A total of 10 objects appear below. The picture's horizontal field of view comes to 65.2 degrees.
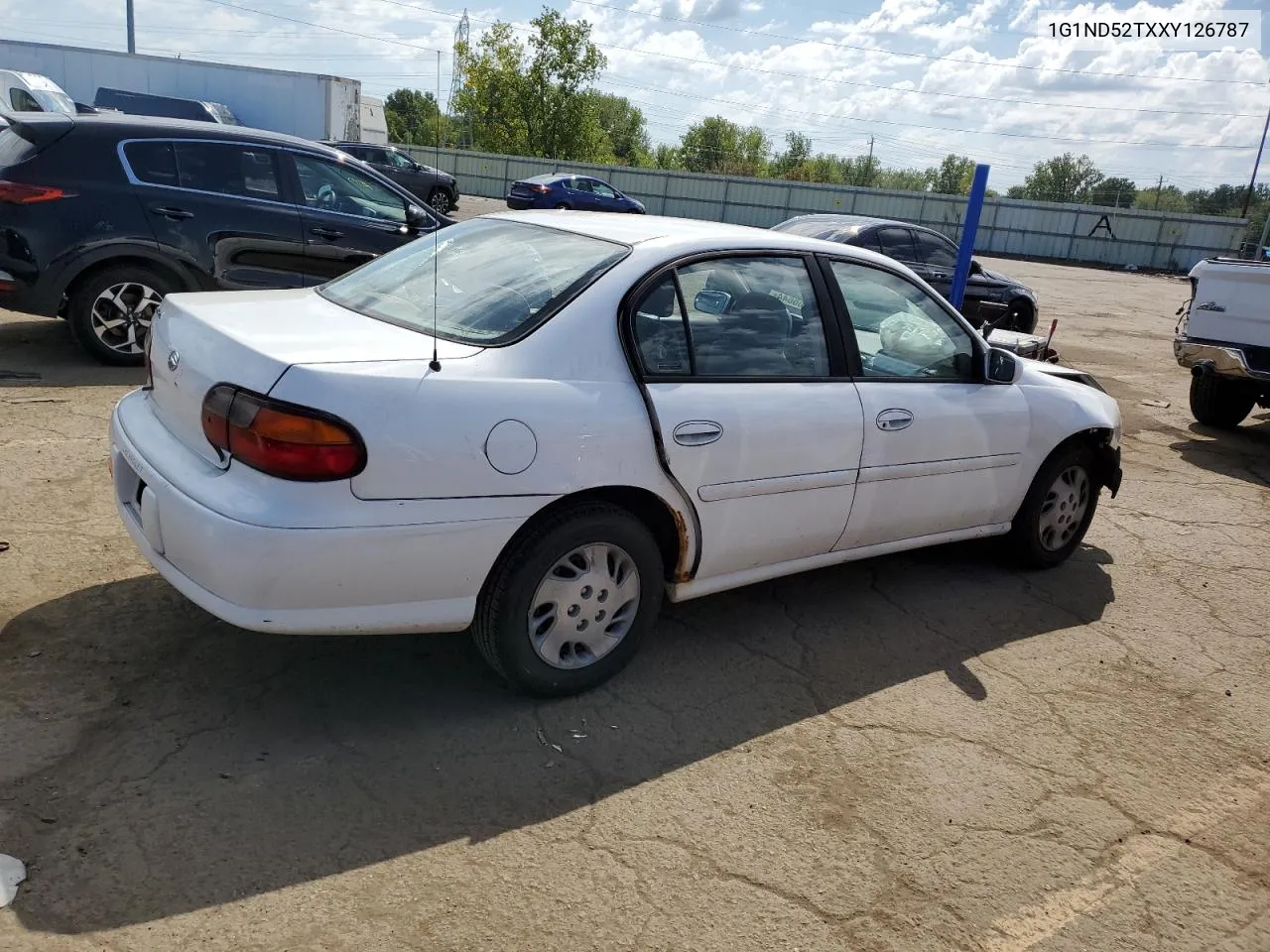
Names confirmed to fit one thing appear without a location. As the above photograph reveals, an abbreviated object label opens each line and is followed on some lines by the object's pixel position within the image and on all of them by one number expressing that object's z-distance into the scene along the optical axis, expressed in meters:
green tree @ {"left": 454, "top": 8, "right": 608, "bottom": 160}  51.12
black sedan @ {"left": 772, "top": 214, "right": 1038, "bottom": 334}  11.30
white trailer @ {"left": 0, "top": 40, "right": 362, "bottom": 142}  28.97
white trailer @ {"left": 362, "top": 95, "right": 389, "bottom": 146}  32.59
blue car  27.94
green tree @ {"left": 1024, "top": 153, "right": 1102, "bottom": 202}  92.81
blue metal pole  7.58
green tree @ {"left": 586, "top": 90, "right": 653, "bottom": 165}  85.19
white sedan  2.73
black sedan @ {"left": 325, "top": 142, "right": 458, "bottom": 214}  25.62
